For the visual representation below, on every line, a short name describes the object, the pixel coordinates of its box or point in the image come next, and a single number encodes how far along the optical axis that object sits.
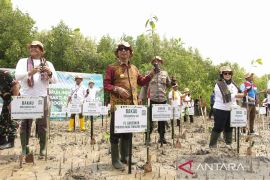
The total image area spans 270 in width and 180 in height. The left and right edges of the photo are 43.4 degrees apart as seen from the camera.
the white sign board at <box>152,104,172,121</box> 6.88
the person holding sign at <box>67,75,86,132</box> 11.40
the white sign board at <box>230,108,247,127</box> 6.64
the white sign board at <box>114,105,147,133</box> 4.65
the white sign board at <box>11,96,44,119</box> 5.17
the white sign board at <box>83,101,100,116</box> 8.34
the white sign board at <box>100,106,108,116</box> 11.08
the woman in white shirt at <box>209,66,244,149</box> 6.83
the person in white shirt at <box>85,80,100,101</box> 11.95
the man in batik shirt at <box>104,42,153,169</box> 5.16
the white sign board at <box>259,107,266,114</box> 14.14
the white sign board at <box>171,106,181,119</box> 8.19
